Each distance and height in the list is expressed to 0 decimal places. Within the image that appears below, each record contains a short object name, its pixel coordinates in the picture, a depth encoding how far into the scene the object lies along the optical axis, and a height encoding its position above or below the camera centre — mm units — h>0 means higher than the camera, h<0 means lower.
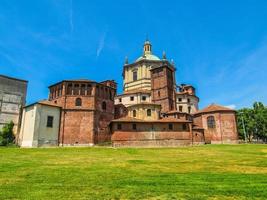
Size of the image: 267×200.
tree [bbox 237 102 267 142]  57781 +5821
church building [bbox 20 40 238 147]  39344 +4274
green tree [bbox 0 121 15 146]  43172 +2151
